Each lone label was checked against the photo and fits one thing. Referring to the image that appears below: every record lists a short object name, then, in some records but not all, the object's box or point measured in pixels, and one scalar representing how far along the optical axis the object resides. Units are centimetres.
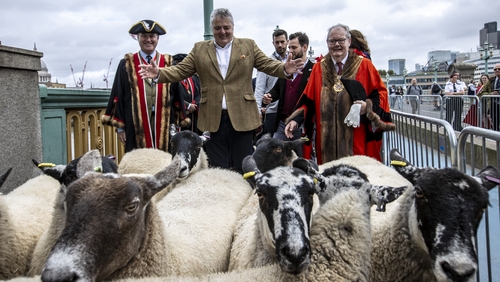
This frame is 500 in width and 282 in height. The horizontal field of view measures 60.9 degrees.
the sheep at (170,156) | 530
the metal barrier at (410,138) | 416
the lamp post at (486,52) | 2534
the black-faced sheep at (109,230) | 225
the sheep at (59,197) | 312
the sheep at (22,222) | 332
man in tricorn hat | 536
